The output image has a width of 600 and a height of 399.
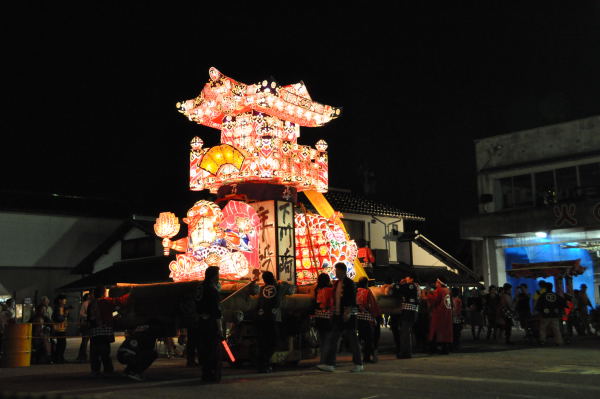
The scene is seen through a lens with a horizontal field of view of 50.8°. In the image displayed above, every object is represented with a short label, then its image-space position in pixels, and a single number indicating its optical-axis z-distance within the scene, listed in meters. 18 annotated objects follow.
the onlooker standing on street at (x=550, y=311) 17.73
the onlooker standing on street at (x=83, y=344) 16.32
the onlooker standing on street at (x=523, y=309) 19.20
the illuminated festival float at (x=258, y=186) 14.95
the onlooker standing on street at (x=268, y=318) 11.69
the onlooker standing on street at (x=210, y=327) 10.00
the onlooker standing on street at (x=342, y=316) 11.33
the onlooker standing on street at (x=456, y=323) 16.70
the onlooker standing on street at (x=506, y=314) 19.48
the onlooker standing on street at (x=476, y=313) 22.08
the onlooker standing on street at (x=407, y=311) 14.05
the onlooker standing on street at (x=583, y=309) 22.55
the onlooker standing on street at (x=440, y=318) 15.08
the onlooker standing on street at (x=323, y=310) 11.79
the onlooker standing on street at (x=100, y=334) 11.59
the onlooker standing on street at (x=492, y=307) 20.36
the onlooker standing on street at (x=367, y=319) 13.14
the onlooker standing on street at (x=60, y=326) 16.56
